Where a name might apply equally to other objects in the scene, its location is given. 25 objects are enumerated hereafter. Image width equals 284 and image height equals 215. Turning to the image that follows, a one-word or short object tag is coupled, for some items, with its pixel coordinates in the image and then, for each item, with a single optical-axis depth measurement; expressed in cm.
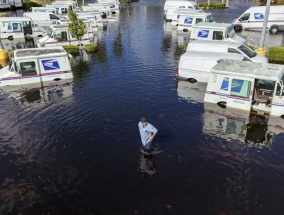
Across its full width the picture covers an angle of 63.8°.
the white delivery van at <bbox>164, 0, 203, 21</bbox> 4458
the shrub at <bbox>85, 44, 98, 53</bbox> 2850
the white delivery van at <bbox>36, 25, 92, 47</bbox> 2900
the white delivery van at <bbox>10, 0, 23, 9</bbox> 5588
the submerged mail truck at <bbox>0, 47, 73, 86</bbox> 1973
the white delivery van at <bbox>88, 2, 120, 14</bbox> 5391
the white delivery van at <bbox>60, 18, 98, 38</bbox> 3268
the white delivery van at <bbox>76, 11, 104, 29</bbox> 3916
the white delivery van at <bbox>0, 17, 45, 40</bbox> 3458
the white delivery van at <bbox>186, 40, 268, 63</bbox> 2122
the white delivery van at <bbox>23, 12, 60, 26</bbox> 3869
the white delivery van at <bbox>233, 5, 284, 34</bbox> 3402
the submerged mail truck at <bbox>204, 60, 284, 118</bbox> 1505
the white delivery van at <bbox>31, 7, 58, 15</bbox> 4523
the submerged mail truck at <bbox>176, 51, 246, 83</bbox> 1918
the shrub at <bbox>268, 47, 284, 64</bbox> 2370
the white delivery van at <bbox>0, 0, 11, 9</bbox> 5395
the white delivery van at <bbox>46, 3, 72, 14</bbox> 4988
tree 2839
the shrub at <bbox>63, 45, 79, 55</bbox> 2799
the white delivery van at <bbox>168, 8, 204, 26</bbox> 3932
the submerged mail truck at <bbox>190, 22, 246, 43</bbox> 2743
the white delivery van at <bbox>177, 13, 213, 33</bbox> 3609
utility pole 2128
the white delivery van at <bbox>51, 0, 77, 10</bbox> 5305
